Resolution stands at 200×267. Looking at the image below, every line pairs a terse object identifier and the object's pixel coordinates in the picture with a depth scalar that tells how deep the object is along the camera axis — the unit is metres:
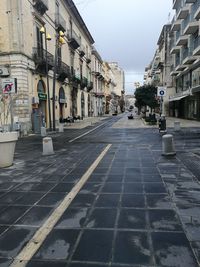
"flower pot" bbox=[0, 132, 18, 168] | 6.52
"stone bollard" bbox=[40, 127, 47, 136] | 15.36
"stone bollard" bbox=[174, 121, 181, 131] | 16.47
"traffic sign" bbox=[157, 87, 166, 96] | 13.25
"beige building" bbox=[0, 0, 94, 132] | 15.28
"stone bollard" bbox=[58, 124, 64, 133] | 18.12
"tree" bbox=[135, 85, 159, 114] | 26.48
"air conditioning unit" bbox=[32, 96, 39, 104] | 17.07
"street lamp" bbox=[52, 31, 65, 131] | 17.31
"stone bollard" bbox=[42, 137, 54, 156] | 8.52
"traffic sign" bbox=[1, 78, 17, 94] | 8.34
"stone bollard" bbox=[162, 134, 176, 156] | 7.63
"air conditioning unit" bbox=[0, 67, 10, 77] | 15.14
